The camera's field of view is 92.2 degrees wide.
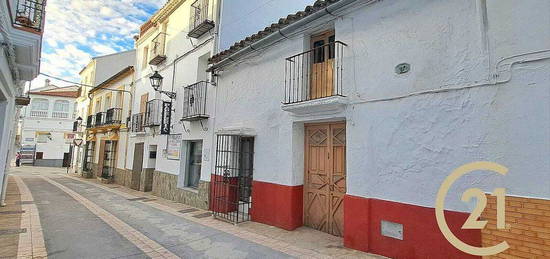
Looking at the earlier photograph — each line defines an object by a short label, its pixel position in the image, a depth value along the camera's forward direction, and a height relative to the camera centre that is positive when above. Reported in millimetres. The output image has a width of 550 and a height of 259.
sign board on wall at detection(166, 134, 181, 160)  10224 +173
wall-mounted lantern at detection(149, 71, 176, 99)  10758 +2797
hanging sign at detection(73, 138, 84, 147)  21016 +511
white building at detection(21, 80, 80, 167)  29641 +2337
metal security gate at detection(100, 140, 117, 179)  16300 -614
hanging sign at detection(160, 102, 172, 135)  10820 +1356
